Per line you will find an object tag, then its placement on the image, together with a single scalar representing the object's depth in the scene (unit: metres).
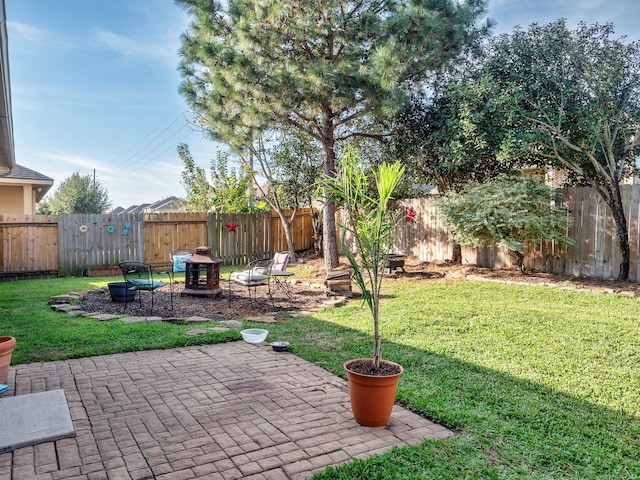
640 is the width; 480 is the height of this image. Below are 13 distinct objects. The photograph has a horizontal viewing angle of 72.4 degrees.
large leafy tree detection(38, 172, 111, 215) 24.91
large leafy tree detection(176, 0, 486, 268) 8.33
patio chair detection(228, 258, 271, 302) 7.43
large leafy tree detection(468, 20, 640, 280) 7.64
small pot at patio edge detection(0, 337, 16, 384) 3.25
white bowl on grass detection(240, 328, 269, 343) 4.70
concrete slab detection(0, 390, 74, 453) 2.47
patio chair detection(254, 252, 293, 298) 7.57
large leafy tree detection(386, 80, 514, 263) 8.45
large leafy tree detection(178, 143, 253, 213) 13.84
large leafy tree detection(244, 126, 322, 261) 12.52
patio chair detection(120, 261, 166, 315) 6.27
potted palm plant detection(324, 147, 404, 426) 2.69
